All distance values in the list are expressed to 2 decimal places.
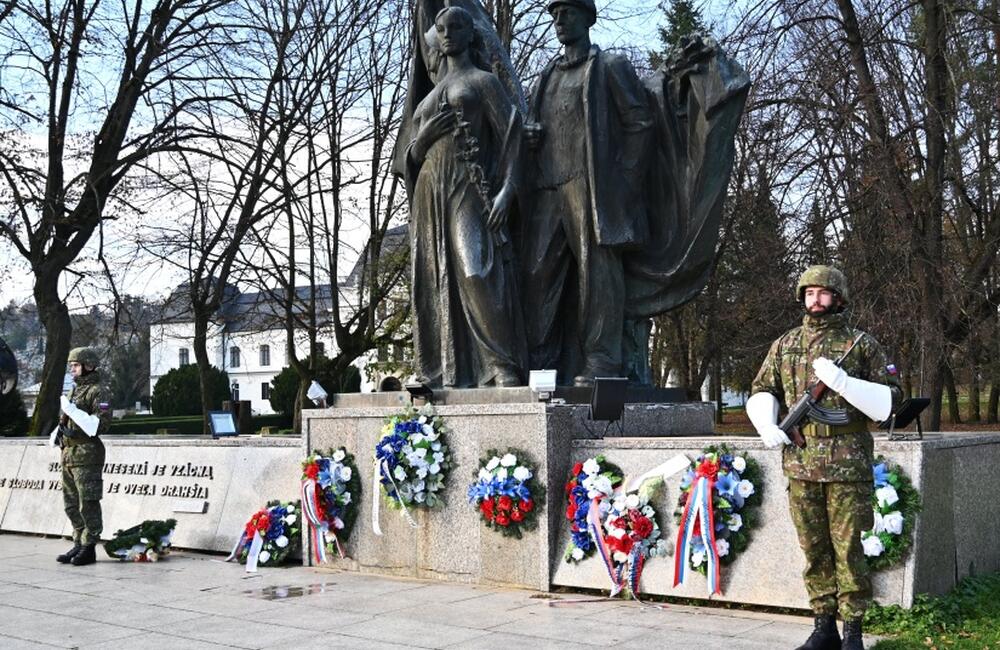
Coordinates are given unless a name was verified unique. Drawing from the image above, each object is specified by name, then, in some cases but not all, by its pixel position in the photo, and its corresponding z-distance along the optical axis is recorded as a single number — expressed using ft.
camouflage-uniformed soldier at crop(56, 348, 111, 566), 35.60
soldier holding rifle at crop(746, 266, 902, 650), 20.08
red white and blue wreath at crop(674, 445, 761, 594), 24.97
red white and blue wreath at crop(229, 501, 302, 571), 33.88
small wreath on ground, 36.24
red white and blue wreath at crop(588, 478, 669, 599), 26.25
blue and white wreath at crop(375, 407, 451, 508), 30.07
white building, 258.67
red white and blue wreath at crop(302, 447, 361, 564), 32.48
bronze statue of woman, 32.07
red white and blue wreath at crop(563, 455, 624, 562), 27.09
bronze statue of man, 31.99
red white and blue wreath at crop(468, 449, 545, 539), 28.09
